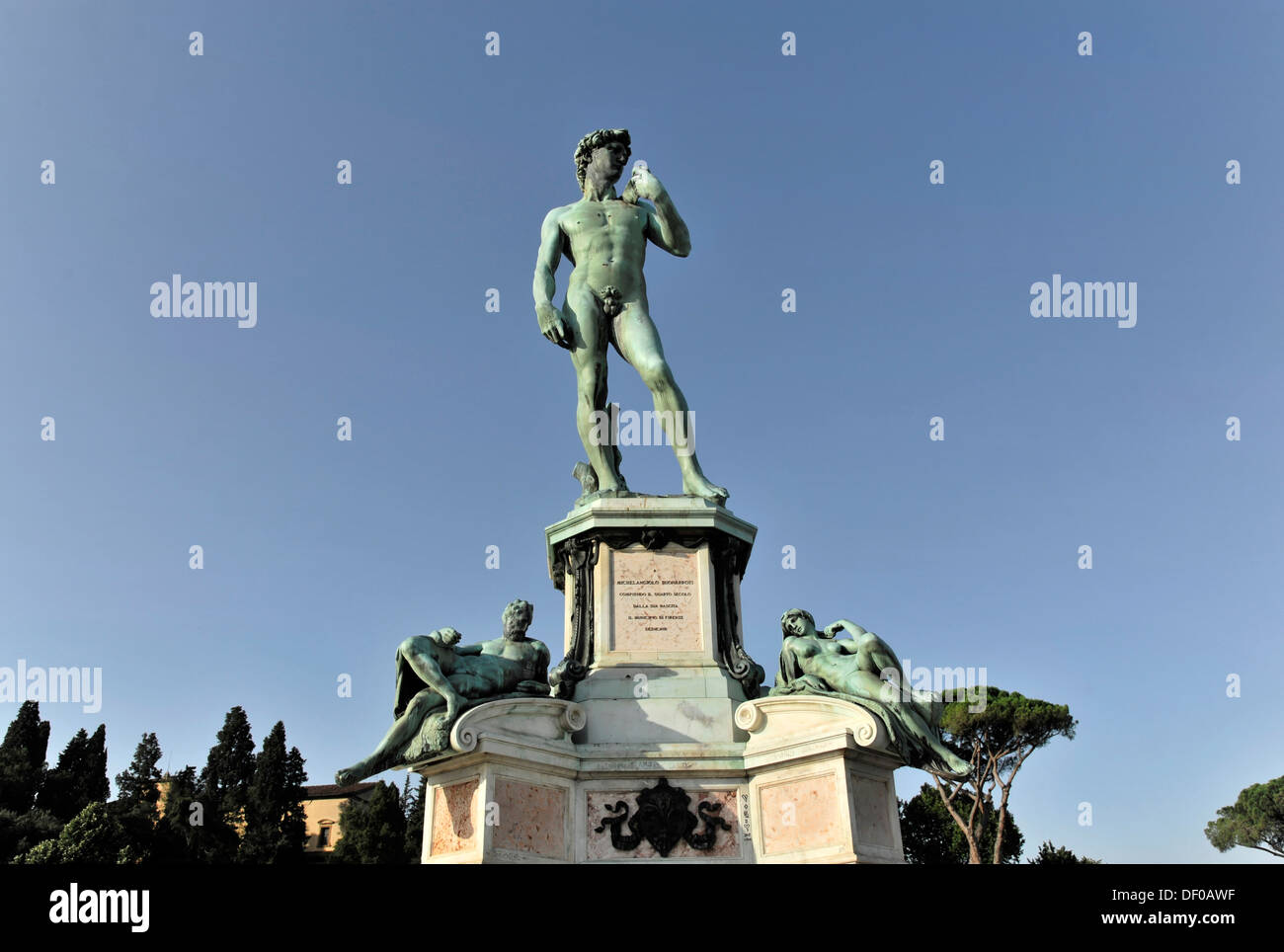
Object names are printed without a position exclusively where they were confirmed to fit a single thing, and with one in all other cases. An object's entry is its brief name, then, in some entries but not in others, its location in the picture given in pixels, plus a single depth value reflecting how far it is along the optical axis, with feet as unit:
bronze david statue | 37.35
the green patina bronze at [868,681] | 29.14
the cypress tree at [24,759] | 176.24
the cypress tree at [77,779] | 186.19
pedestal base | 27.71
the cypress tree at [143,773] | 247.42
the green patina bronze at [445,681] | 29.07
